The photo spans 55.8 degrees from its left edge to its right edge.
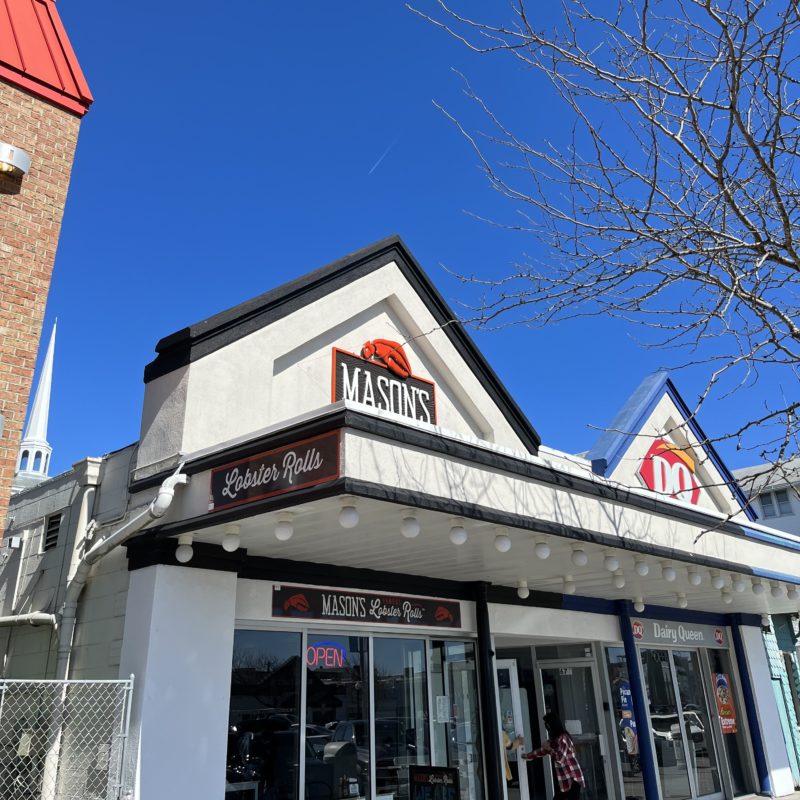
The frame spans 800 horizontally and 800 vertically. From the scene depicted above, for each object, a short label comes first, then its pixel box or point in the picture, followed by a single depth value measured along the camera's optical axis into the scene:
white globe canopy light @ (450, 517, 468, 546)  7.47
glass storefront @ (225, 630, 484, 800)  8.23
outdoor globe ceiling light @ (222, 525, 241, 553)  7.25
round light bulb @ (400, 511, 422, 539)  6.95
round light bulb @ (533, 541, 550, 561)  8.54
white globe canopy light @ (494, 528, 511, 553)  8.02
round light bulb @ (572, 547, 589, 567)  9.12
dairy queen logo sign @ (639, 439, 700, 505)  15.69
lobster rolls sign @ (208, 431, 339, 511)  6.08
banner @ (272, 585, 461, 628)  8.67
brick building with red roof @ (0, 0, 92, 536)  7.14
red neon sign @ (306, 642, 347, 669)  8.95
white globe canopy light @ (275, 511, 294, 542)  6.80
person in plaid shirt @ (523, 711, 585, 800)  10.71
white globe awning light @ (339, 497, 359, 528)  6.47
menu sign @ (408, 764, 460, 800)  8.55
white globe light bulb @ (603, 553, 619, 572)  9.49
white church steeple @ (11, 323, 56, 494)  33.81
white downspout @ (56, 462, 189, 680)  7.12
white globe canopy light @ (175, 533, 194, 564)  7.41
